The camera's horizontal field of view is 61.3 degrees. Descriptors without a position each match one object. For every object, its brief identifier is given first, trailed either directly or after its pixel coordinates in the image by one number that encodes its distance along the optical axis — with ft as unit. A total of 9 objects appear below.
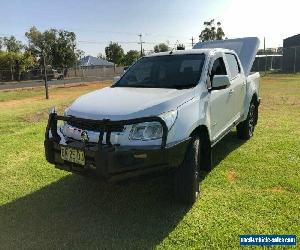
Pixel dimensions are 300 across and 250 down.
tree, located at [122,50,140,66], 180.79
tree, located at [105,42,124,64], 189.11
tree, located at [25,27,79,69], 142.33
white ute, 8.51
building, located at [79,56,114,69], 163.28
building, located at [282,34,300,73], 96.63
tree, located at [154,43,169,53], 189.02
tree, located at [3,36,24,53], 157.83
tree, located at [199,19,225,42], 160.27
